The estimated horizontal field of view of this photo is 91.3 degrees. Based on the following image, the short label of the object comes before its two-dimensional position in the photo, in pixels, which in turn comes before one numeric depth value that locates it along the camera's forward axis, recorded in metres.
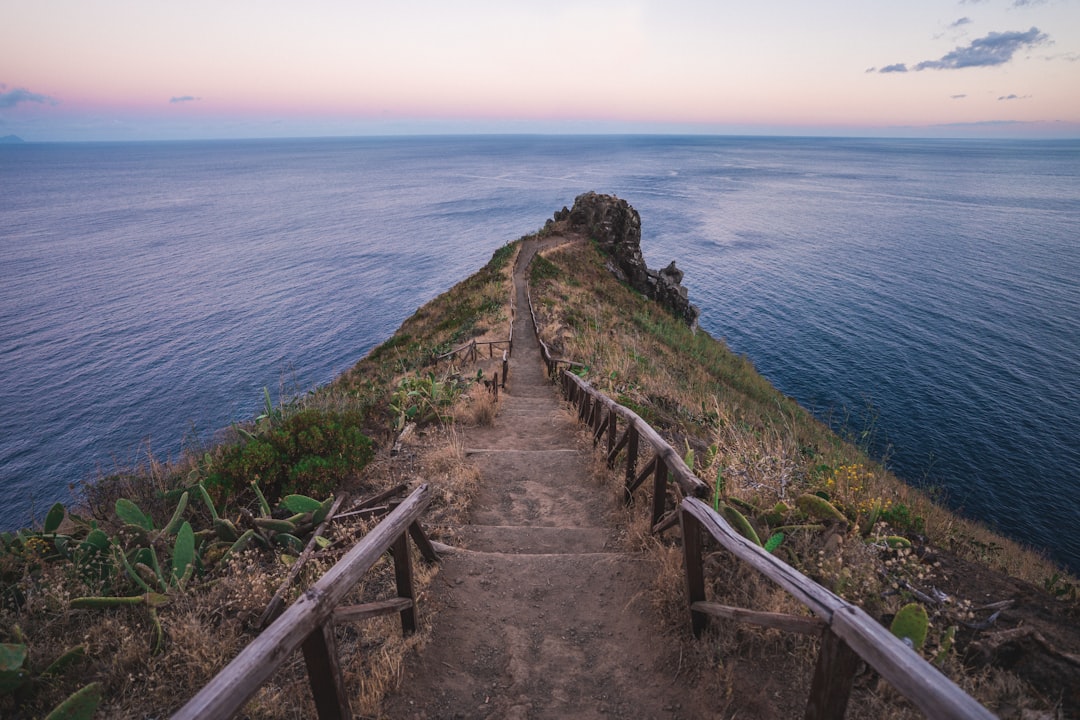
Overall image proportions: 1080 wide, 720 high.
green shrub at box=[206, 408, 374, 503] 6.97
